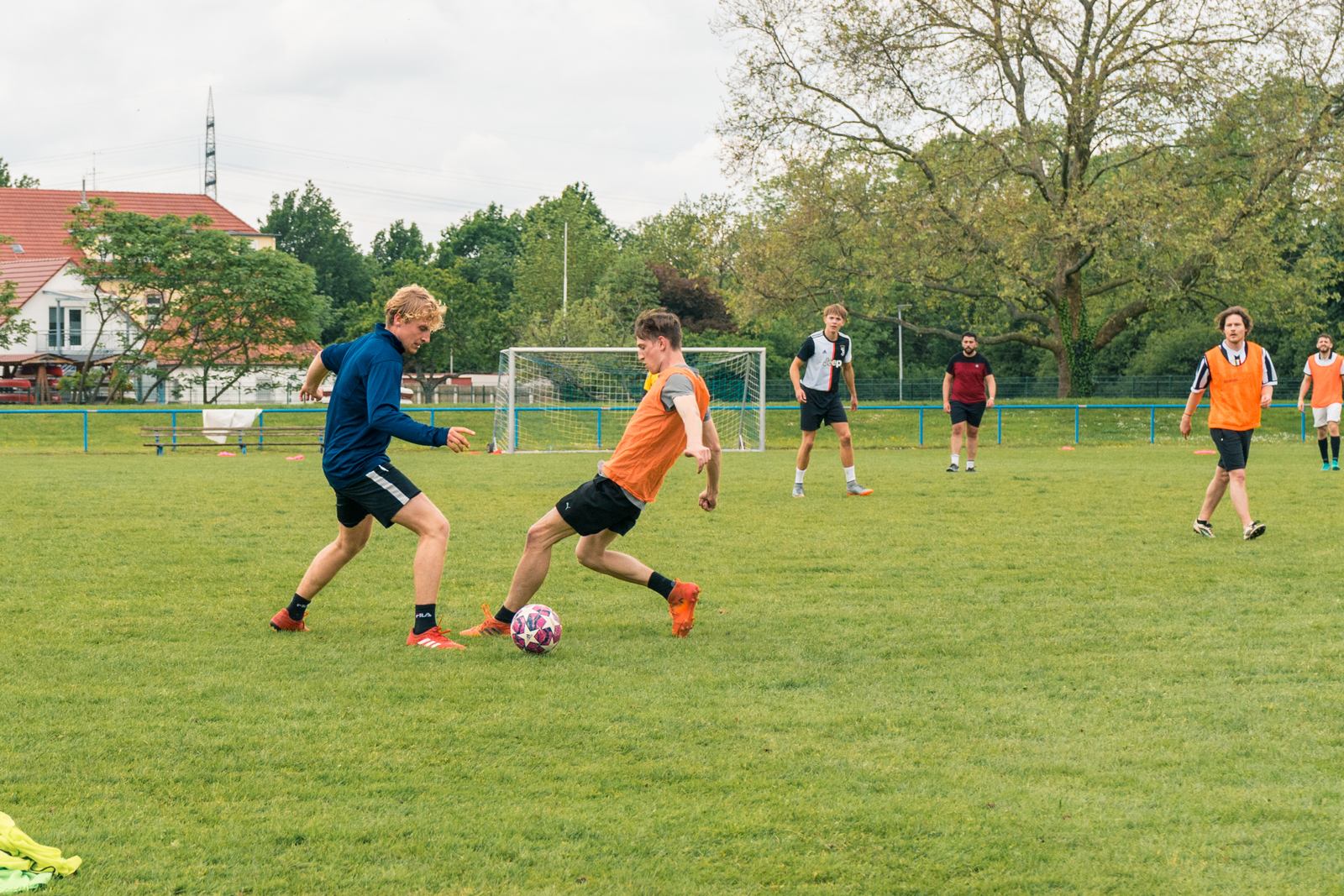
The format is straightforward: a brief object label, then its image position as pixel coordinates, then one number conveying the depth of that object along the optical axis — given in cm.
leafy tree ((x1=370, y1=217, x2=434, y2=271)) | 10675
